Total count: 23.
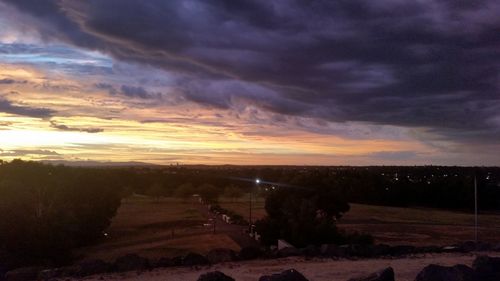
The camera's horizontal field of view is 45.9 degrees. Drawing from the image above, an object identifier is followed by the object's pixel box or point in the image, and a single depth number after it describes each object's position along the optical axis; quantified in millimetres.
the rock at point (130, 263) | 18391
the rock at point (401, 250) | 21570
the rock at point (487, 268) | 13938
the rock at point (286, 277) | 12859
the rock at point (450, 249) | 22578
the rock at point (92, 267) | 17828
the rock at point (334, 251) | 20641
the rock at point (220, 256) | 19469
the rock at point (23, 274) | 17784
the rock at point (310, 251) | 20578
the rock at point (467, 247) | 22770
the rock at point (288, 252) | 20609
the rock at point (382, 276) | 12375
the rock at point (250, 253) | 20094
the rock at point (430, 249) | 22250
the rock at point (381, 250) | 21250
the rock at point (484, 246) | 22922
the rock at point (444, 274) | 13202
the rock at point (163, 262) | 18797
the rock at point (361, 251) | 20891
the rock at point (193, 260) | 19016
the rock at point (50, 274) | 17547
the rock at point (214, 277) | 13016
